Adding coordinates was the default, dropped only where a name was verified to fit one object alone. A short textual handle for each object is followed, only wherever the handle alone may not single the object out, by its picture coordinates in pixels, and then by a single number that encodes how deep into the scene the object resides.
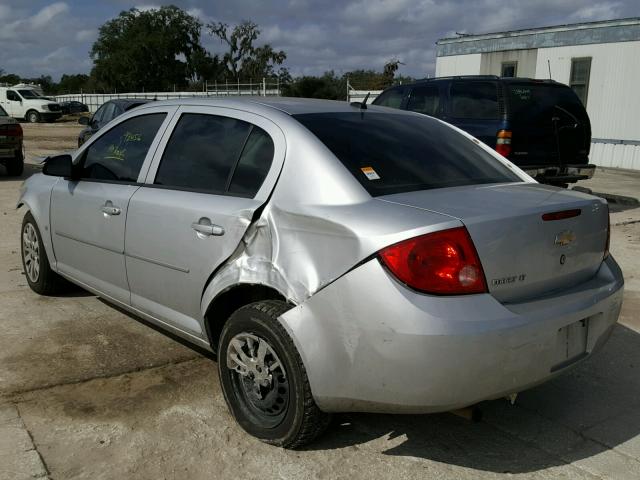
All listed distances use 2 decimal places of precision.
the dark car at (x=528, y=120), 8.70
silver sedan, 2.55
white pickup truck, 38.12
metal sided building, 17.08
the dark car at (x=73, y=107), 47.38
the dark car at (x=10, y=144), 12.77
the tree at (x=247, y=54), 82.69
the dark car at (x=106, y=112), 14.01
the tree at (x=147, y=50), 78.00
